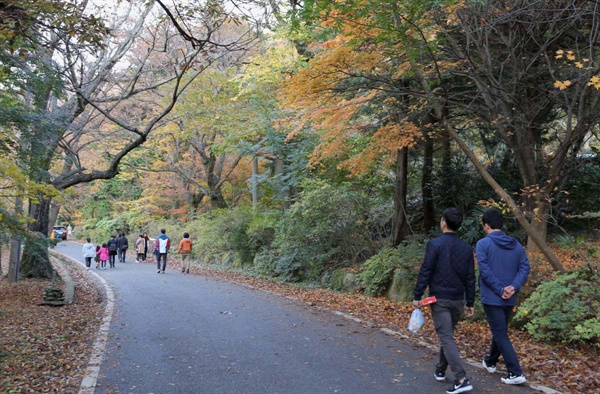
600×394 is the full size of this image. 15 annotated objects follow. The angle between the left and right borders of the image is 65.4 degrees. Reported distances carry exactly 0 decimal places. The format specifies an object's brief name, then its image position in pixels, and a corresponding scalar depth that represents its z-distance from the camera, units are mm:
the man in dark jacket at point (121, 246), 26862
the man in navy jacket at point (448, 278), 4961
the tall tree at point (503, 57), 8164
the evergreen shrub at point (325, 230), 14023
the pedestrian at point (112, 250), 23984
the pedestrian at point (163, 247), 19250
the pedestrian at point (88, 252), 22812
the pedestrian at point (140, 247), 26797
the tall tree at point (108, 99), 10836
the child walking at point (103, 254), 23400
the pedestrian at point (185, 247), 19250
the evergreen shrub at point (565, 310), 6168
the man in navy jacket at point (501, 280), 4922
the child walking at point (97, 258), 23480
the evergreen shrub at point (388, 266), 11031
